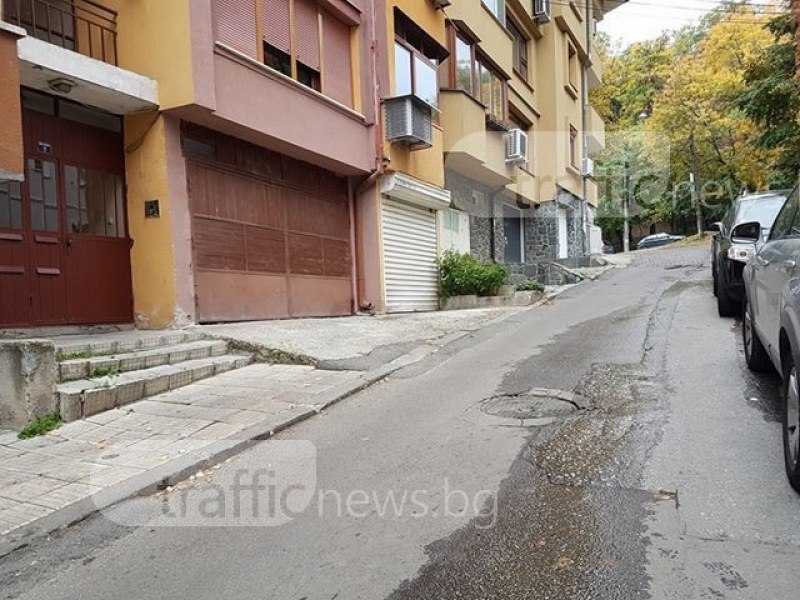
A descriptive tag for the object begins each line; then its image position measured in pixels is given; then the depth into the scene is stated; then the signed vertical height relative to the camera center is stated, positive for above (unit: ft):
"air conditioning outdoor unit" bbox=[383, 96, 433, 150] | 40.19 +11.52
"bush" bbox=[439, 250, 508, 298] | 48.91 +1.04
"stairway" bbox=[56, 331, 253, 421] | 19.06 -2.32
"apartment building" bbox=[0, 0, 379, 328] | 25.03 +6.92
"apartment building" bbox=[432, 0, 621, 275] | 52.19 +17.13
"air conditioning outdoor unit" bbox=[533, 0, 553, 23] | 70.44 +31.94
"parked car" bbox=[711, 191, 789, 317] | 28.27 +1.29
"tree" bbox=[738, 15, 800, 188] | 35.73 +10.69
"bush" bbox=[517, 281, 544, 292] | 49.50 +0.02
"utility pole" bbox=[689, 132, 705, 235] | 93.53 +15.71
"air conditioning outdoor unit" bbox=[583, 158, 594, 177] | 89.04 +17.17
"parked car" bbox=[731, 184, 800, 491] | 11.78 -0.77
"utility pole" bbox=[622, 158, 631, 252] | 123.29 +16.25
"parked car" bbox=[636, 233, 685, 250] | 133.80 +9.10
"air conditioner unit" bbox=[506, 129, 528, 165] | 58.29 +13.60
